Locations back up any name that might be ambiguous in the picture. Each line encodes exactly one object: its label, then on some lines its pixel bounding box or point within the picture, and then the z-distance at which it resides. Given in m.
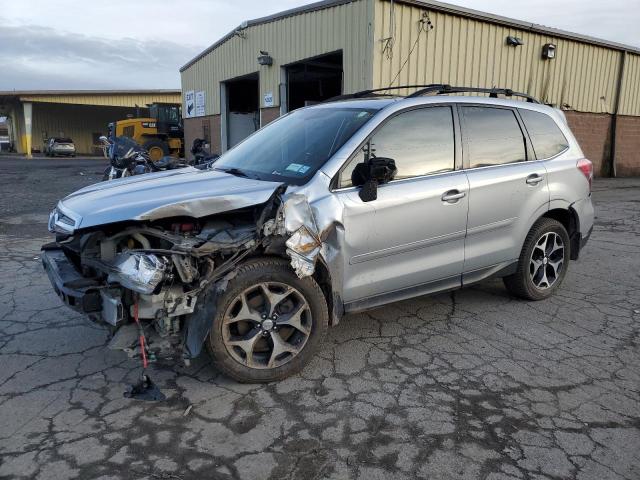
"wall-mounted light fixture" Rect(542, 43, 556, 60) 14.51
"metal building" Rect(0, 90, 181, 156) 40.22
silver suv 3.02
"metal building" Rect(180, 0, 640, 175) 11.30
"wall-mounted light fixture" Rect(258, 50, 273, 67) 14.64
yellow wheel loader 21.84
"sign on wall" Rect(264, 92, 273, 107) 15.21
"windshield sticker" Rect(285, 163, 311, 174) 3.59
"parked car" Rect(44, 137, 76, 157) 38.56
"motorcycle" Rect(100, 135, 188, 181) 8.99
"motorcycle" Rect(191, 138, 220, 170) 11.73
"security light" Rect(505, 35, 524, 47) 13.46
